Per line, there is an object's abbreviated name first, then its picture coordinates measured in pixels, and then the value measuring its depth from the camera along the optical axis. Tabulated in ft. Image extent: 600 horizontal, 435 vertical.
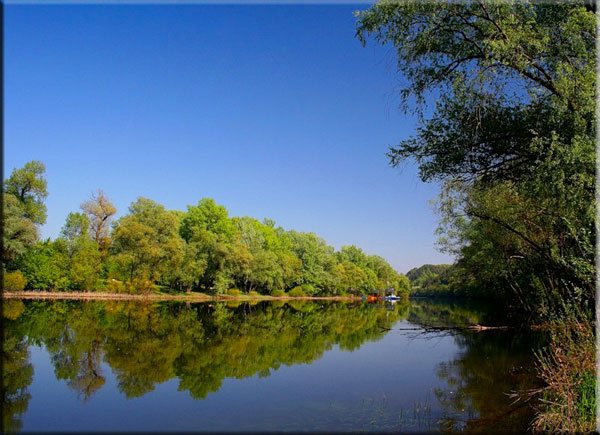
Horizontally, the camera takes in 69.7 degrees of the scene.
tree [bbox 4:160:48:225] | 153.69
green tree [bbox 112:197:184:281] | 157.69
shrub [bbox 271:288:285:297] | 255.27
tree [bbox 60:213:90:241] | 186.91
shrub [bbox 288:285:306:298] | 272.31
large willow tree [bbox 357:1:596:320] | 28.17
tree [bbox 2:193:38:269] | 139.54
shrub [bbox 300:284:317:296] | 277.03
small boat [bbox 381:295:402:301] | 310.04
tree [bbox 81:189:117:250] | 194.80
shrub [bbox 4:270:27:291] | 144.15
